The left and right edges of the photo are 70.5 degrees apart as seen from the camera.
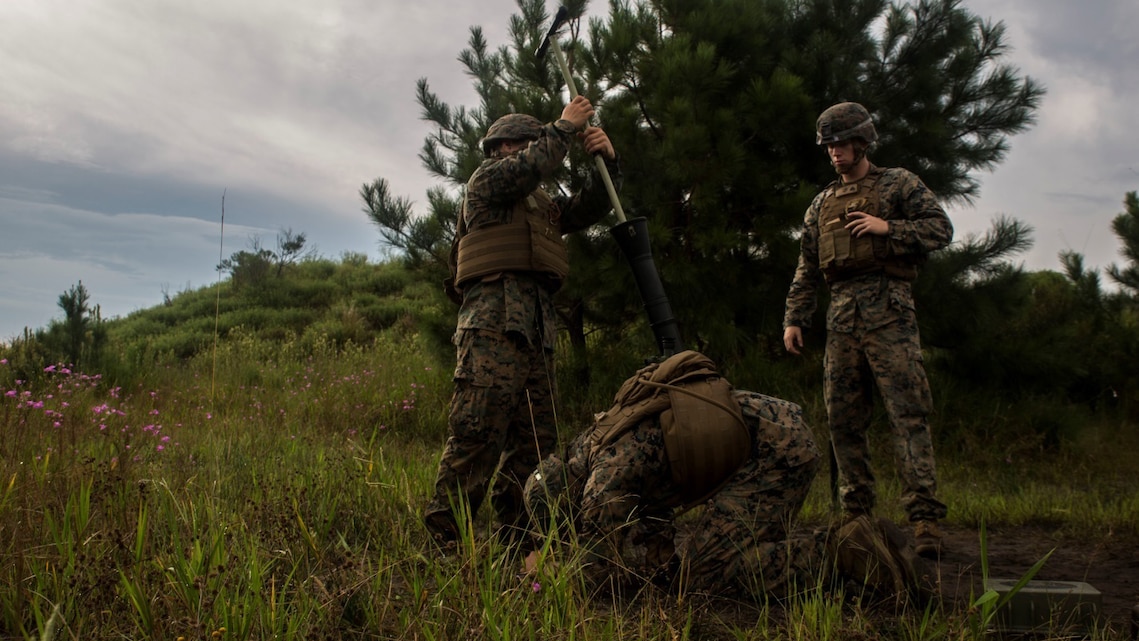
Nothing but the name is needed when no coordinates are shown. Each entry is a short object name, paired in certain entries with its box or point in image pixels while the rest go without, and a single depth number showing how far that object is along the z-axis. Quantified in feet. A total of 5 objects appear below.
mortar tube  11.37
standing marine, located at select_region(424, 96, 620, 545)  11.29
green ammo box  8.36
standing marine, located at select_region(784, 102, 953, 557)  12.80
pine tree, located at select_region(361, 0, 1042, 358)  19.81
